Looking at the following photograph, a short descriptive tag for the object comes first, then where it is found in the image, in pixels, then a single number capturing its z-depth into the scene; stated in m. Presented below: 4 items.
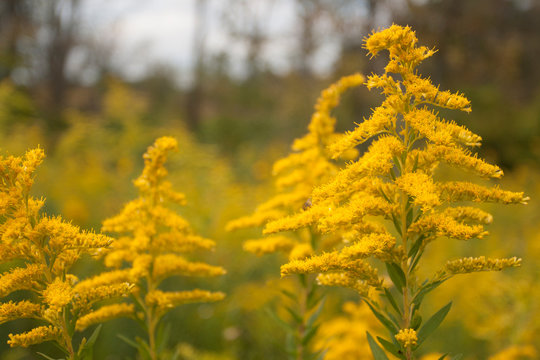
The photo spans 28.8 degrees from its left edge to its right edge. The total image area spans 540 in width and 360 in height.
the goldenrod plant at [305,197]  0.90
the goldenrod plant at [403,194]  0.74
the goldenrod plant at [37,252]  0.73
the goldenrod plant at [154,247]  0.81
